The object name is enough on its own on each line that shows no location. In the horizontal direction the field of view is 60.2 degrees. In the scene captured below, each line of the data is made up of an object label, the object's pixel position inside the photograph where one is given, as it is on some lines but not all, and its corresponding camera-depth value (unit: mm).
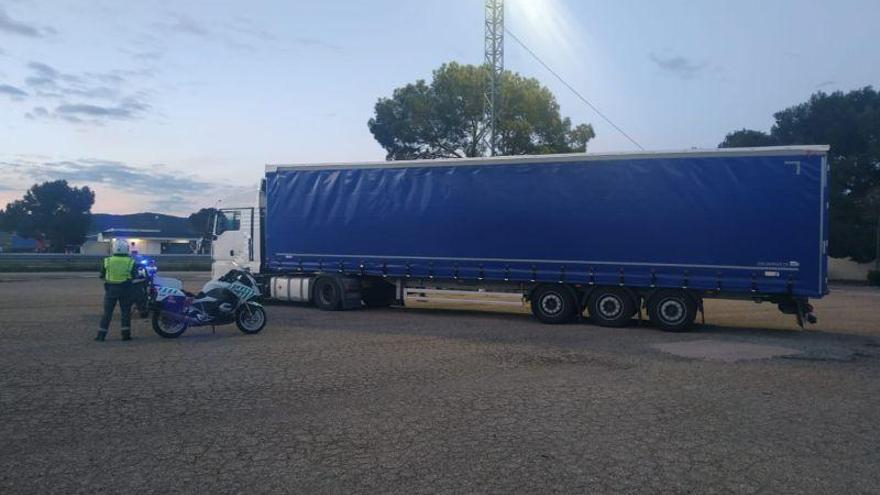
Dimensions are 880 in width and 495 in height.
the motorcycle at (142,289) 12883
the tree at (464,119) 41469
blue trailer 14320
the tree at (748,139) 50031
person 12617
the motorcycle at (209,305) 13188
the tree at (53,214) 77188
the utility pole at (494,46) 36125
